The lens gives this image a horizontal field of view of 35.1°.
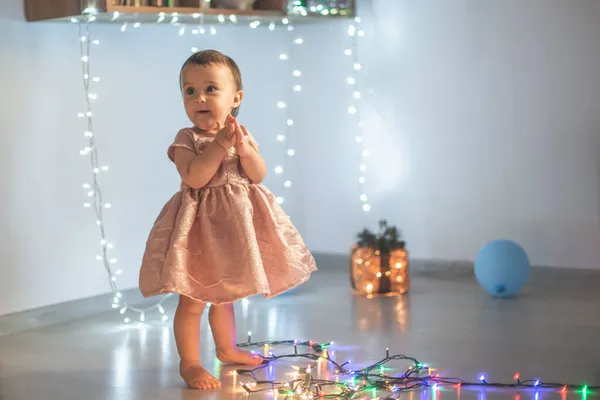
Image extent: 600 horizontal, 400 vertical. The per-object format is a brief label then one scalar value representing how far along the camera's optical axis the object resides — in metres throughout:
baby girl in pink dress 2.40
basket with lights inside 3.77
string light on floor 2.37
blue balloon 3.56
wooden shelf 2.99
